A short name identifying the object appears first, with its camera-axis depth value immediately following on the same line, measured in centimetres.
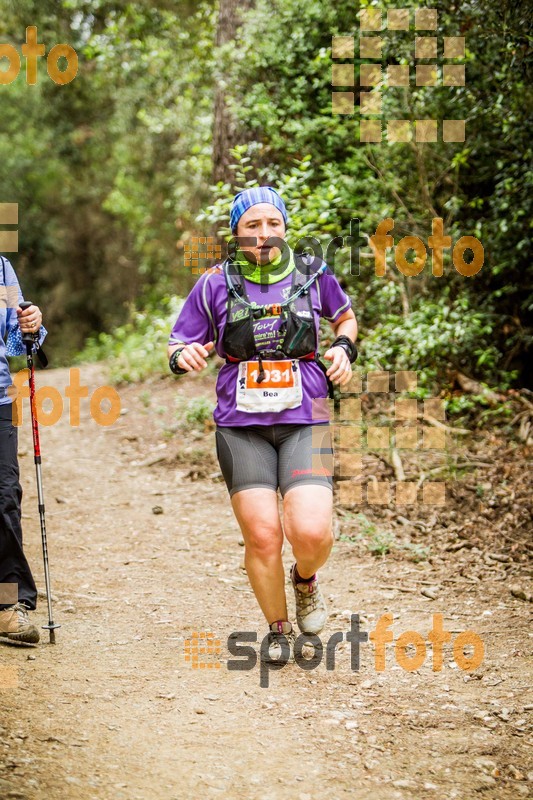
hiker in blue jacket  827
